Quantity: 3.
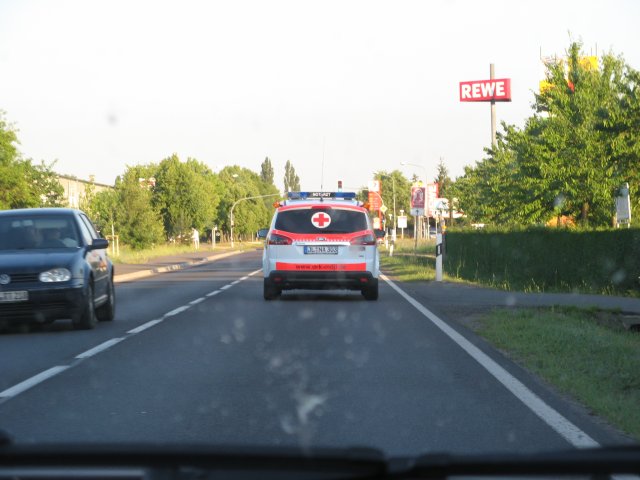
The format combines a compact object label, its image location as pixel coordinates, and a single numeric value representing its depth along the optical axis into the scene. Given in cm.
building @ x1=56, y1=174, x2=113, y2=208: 13438
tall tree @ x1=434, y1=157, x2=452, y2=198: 16942
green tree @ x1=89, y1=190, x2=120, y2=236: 6353
